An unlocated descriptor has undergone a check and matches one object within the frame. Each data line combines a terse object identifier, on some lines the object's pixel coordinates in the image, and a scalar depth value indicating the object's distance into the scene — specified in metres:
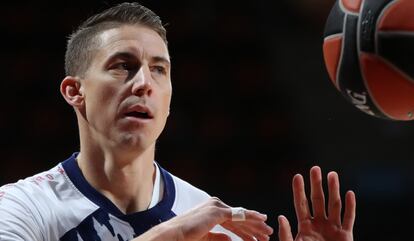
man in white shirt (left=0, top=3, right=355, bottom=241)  6.96
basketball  6.38
